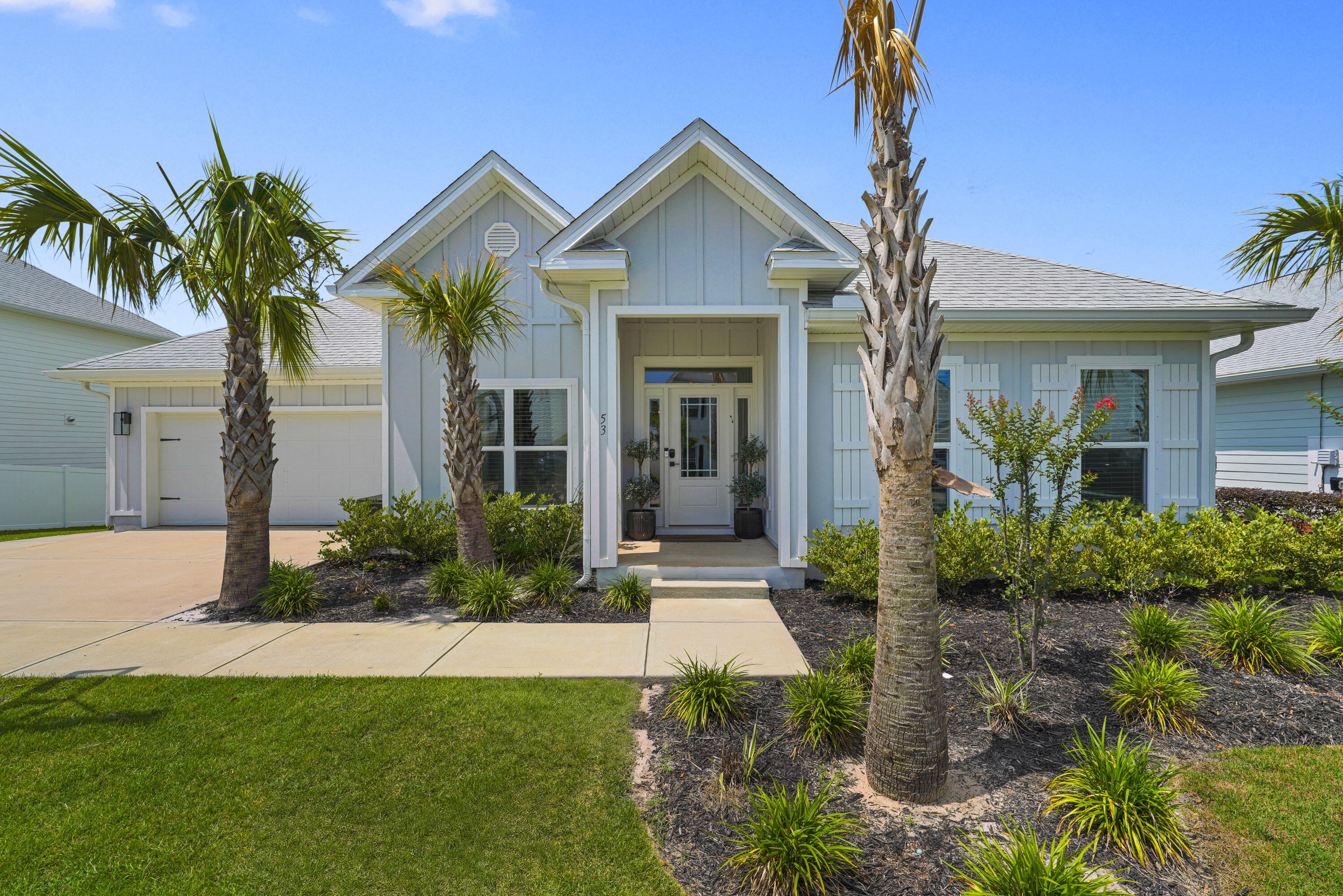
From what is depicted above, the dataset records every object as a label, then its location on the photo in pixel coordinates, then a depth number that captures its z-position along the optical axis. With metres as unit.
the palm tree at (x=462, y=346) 6.23
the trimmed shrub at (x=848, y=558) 5.83
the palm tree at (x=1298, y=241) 5.81
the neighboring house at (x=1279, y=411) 10.53
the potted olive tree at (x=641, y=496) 8.80
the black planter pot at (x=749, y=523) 8.86
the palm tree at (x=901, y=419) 2.73
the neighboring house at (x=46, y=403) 12.79
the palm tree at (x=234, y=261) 5.23
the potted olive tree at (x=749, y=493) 8.87
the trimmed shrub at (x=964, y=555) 6.01
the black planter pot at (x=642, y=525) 8.79
